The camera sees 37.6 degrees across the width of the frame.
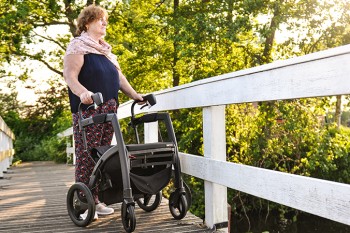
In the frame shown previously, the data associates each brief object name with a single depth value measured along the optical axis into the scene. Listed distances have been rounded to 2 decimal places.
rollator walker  3.10
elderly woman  3.62
